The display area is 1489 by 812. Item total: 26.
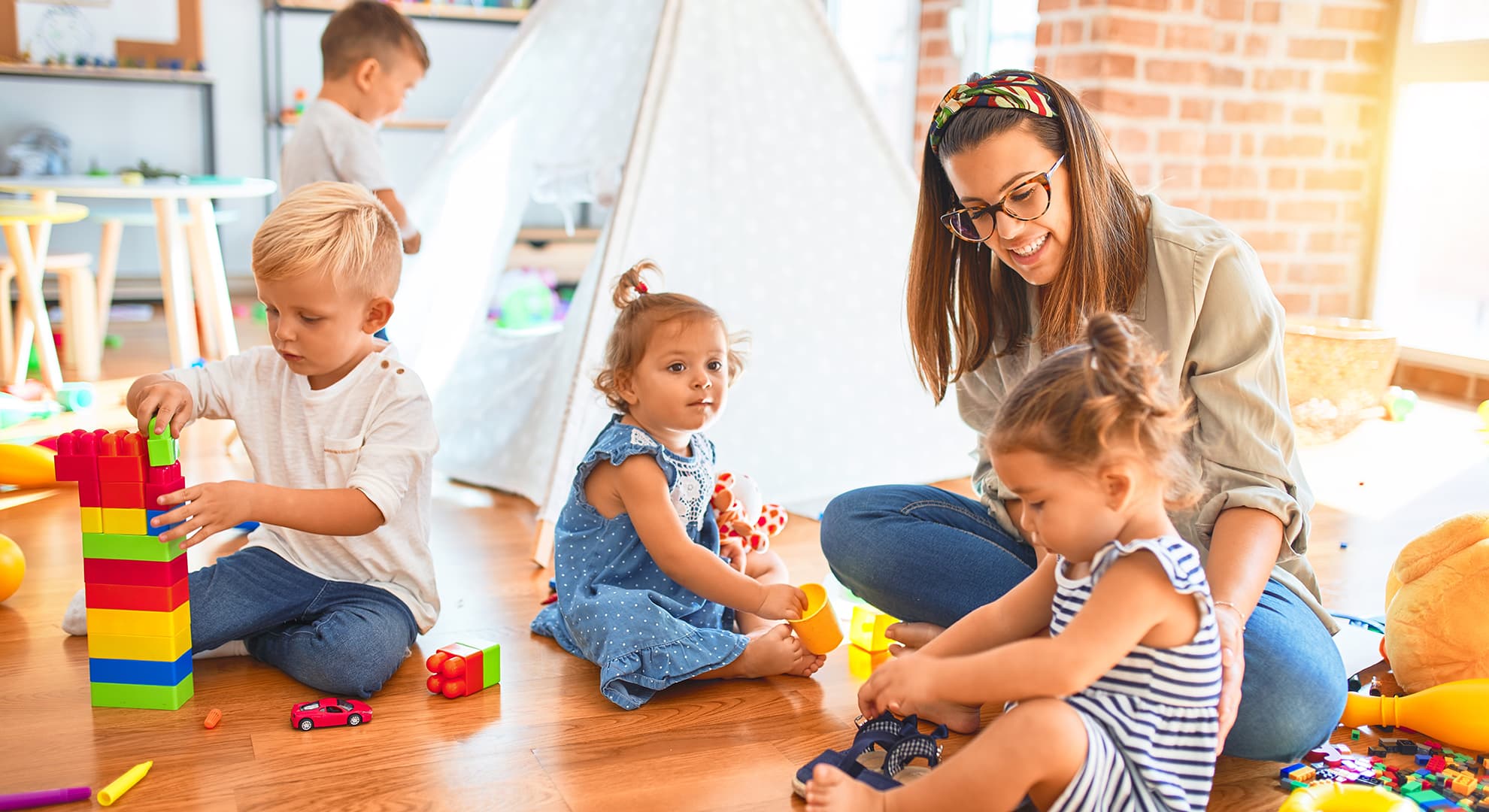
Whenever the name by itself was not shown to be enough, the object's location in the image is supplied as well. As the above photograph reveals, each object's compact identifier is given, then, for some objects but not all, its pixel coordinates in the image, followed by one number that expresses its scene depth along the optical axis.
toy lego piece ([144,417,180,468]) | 1.33
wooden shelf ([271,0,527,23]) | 4.60
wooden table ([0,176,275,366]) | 3.13
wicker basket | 2.80
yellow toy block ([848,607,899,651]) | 1.61
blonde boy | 1.40
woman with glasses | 1.19
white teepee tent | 2.24
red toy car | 1.33
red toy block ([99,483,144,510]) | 1.32
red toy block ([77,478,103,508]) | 1.32
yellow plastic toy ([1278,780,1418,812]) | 1.10
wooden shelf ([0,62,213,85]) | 4.23
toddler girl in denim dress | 1.44
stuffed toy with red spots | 1.69
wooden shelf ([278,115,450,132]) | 4.78
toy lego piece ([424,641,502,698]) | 1.42
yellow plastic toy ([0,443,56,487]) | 2.24
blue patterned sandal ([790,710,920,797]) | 1.18
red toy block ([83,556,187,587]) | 1.33
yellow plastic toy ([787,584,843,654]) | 1.45
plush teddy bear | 1.40
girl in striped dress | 0.98
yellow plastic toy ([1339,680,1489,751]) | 1.33
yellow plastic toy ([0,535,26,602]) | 1.66
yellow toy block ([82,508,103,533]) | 1.33
